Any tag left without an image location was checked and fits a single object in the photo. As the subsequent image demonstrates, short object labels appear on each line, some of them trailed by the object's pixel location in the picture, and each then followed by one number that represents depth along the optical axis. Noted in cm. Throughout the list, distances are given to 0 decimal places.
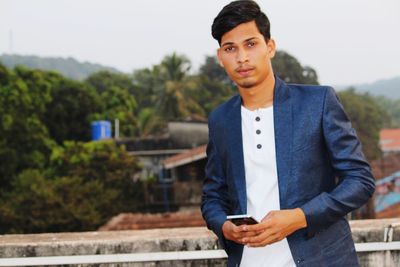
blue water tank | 3100
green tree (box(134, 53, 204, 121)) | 3884
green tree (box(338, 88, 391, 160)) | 4477
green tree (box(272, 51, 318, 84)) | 4584
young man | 179
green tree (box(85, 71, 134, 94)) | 5134
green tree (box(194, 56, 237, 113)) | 4344
